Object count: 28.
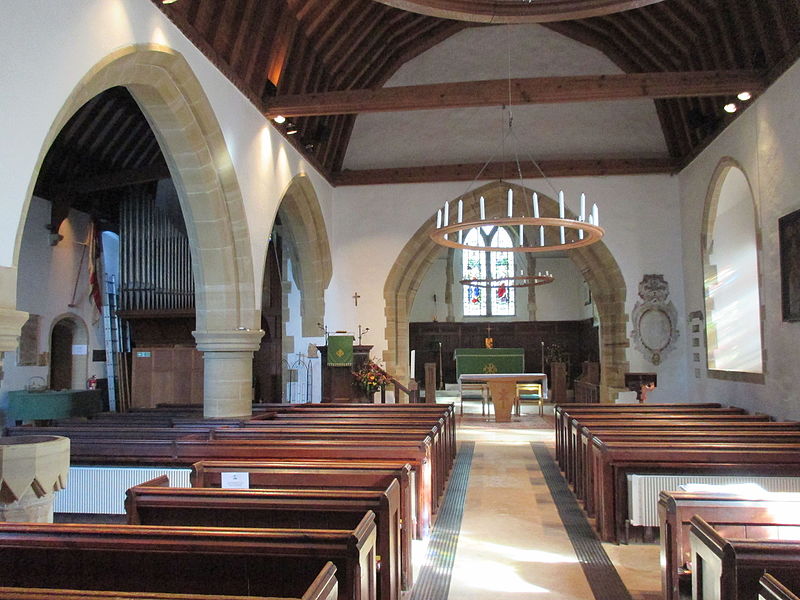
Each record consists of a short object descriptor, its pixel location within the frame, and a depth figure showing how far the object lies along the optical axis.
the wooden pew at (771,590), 1.68
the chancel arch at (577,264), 10.78
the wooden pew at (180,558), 2.16
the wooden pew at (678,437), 4.93
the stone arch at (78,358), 10.68
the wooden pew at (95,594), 1.62
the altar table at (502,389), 11.10
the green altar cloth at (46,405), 8.50
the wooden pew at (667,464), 4.29
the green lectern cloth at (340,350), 8.95
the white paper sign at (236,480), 3.78
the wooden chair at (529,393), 12.09
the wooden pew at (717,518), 2.67
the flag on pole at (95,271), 10.59
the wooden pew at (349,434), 5.12
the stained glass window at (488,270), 18.95
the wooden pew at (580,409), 6.99
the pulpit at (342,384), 9.23
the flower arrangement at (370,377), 9.30
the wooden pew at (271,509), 2.85
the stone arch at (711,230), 7.51
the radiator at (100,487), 4.79
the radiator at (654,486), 4.25
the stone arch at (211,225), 6.03
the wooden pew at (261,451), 4.41
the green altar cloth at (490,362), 16.66
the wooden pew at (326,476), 3.61
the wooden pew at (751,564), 2.15
